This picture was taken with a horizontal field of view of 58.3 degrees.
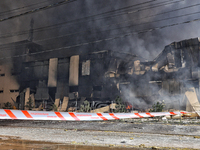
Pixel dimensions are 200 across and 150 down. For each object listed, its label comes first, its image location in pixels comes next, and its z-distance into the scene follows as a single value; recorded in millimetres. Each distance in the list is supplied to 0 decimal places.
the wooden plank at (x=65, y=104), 30125
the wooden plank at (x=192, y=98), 20941
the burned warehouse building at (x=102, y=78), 22547
